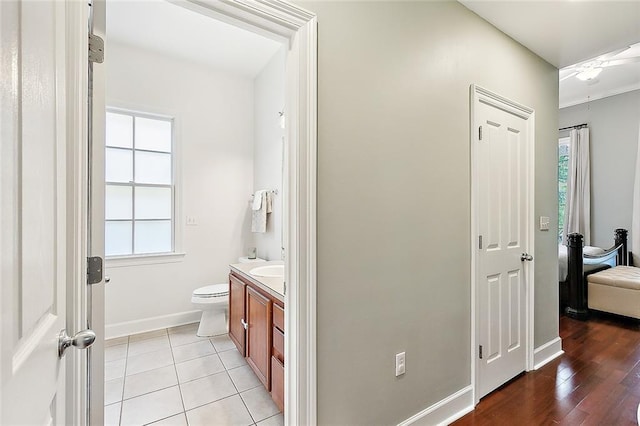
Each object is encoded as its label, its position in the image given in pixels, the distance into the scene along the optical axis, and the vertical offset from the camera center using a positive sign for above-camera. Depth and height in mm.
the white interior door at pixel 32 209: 424 +5
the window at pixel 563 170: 5324 +775
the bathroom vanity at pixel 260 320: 1752 -749
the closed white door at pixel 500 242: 2016 -214
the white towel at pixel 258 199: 3431 +157
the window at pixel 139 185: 3125 +307
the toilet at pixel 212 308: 2922 -949
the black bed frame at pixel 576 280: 3420 -792
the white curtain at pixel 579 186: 4953 +451
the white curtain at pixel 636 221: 4355 -124
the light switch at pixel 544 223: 2521 -89
